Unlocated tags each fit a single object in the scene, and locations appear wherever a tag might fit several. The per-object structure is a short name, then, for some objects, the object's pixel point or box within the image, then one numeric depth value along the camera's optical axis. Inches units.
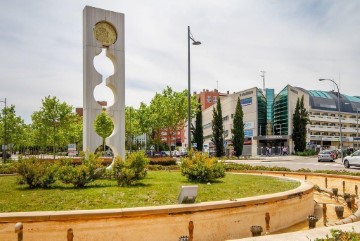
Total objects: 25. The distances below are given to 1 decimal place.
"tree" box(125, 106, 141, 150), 2379.4
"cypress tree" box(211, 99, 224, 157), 2427.4
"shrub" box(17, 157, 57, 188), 468.1
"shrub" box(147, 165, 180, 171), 940.0
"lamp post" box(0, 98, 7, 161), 1525.6
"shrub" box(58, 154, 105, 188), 472.7
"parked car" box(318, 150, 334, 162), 1587.1
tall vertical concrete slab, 771.4
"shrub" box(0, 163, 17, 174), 793.9
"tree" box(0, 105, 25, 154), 1869.3
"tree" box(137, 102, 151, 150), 2236.5
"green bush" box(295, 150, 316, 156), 2267.8
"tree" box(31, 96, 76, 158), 1578.9
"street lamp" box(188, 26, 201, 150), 824.9
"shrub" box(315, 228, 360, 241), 193.9
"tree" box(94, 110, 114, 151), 2394.2
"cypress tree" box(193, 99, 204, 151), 2763.3
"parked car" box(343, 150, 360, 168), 1103.4
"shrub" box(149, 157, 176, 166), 1083.4
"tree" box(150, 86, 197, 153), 1753.2
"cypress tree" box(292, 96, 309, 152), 2448.3
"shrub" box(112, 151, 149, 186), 493.0
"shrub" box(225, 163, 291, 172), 920.0
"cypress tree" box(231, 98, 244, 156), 2338.8
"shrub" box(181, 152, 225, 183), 535.5
